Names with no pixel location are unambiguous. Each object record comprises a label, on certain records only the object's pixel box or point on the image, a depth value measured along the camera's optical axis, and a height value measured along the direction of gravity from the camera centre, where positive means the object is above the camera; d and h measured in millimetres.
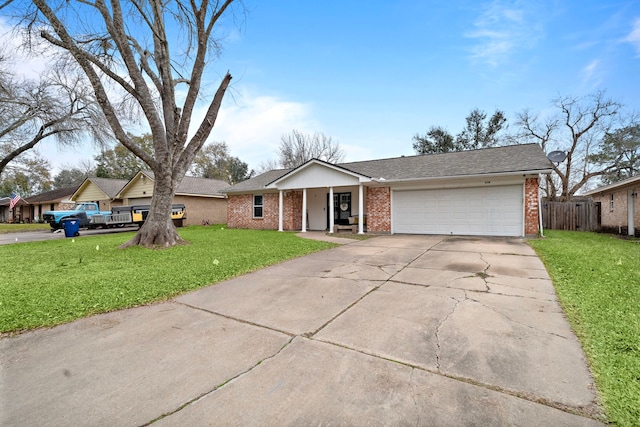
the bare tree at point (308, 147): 32656 +8084
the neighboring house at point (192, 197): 21984 +1600
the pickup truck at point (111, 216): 18219 +26
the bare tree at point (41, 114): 17652 +6940
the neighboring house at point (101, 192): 25841 +2348
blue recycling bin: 13766 -522
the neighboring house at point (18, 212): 34625 +568
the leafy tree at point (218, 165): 39781 +7553
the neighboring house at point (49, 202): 30452 +1589
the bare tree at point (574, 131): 20938 +6829
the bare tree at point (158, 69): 8734 +5061
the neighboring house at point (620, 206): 12086 +463
